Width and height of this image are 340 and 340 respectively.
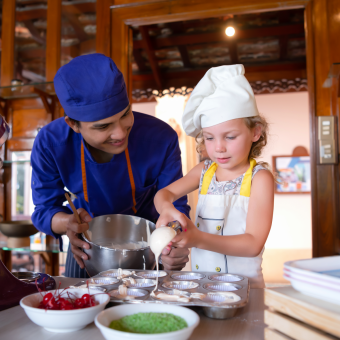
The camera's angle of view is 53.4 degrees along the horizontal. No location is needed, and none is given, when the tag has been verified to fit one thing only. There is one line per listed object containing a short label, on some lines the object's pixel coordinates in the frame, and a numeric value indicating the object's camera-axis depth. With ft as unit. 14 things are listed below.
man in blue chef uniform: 4.58
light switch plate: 7.55
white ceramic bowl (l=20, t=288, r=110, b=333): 2.17
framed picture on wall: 19.95
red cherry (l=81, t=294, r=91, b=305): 2.42
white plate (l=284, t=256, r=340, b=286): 1.93
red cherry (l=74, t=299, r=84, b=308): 2.39
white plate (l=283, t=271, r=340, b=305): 1.76
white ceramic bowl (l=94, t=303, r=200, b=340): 1.84
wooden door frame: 7.63
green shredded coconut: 2.00
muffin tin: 2.46
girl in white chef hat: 3.82
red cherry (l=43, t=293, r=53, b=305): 2.40
